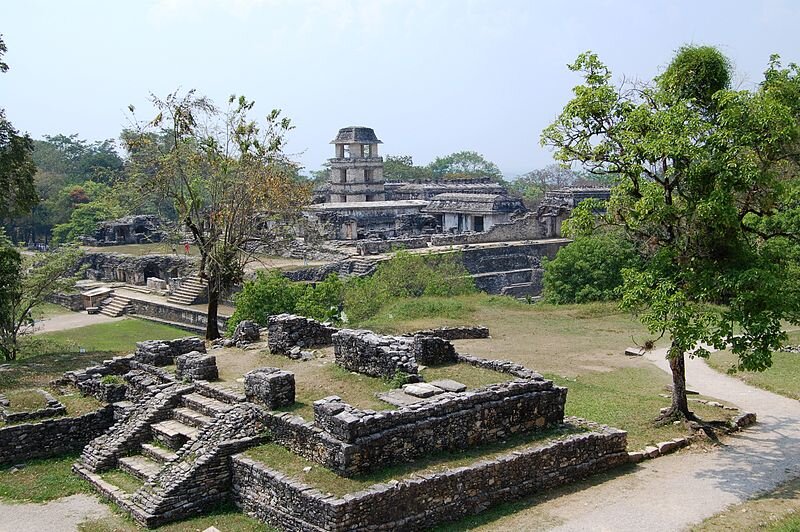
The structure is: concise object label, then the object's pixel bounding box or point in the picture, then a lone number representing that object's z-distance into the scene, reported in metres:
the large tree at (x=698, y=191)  12.59
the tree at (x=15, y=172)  20.19
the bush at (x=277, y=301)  25.67
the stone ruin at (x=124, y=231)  54.59
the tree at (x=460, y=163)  131.62
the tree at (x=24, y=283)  20.67
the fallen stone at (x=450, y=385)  13.23
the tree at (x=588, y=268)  31.77
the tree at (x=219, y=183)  23.09
